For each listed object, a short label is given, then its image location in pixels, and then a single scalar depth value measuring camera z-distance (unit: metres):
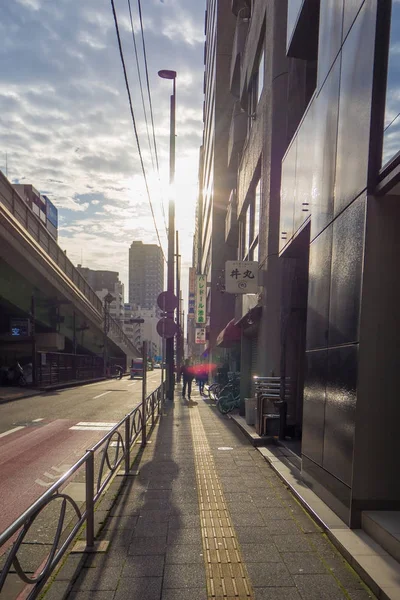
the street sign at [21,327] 23.66
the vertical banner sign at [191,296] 47.86
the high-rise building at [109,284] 105.50
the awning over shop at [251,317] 10.92
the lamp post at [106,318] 34.03
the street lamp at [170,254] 17.28
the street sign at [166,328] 13.56
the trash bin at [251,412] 10.67
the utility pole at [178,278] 37.33
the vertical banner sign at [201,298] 34.53
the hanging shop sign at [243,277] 10.85
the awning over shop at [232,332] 15.67
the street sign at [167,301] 14.44
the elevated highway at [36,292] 17.27
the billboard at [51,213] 60.72
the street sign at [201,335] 39.11
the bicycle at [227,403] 13.95
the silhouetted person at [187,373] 20.50
